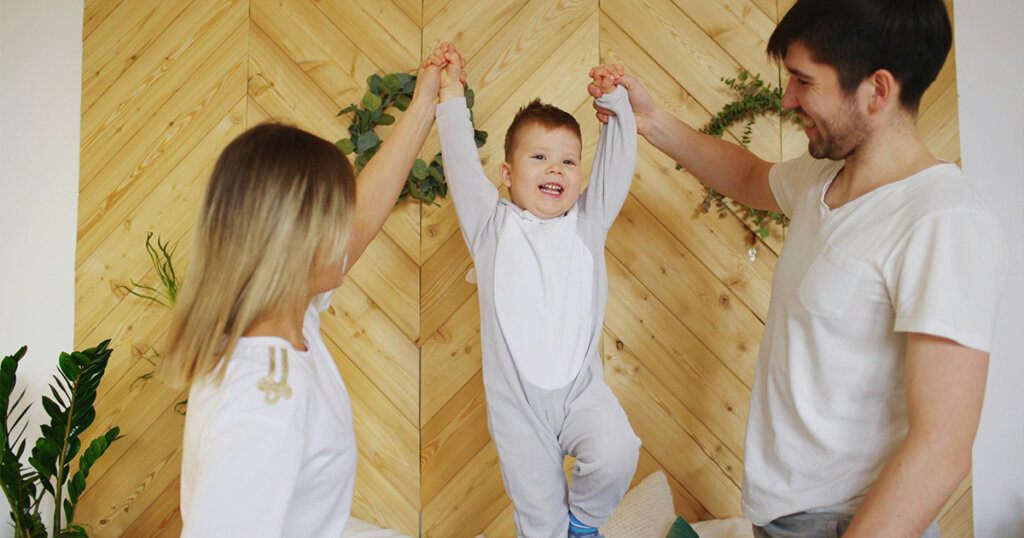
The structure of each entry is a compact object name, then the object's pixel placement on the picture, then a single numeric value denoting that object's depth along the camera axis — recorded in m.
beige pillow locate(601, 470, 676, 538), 2.03
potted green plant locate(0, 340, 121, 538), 2.14
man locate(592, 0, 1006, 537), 1.11
